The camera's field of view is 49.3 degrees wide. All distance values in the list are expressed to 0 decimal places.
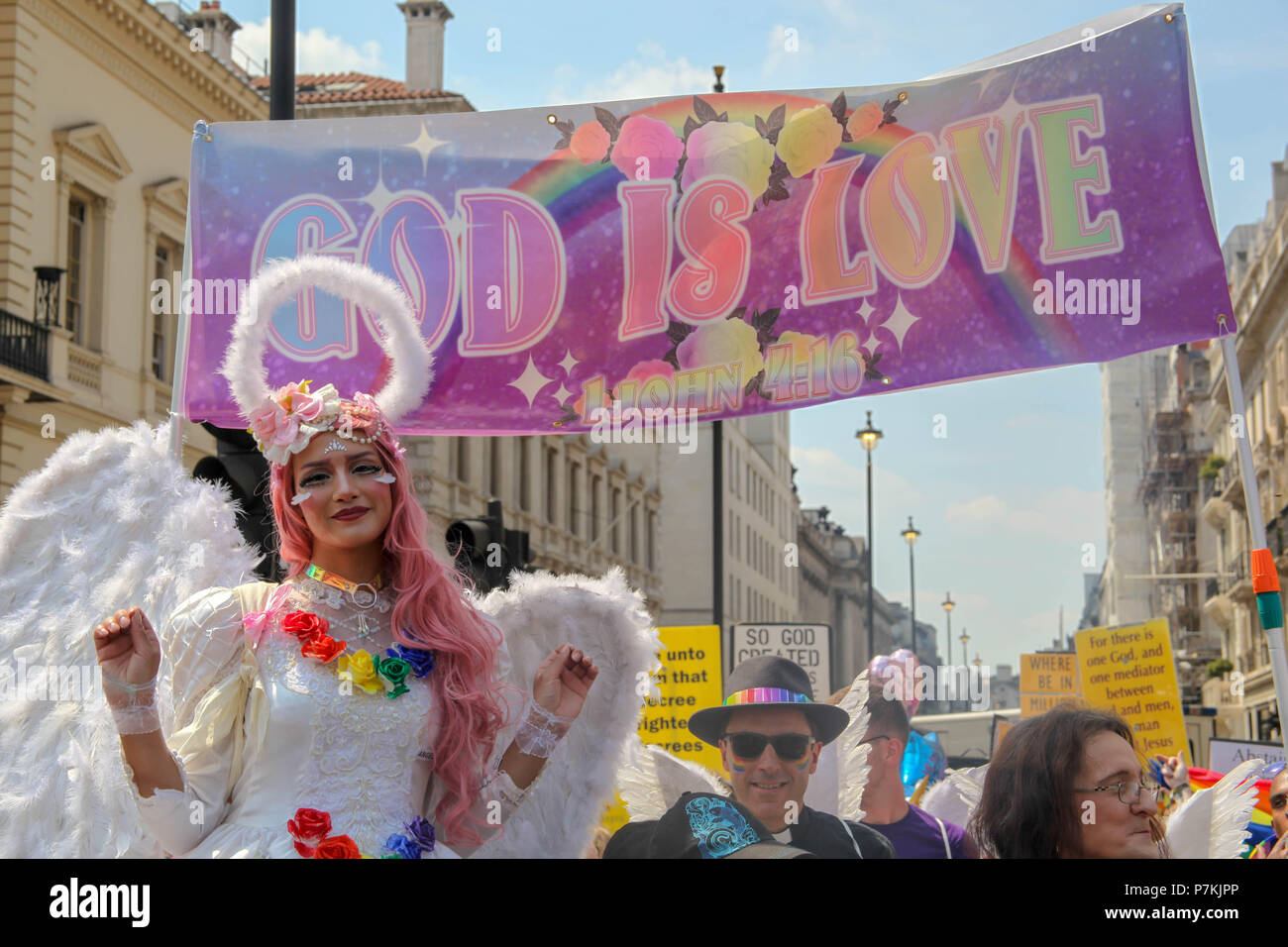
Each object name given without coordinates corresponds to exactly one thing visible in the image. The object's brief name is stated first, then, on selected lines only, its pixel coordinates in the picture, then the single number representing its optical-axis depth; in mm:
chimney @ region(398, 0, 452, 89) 37125
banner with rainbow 4609
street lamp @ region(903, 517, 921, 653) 53531
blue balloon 8195
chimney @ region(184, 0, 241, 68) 32281
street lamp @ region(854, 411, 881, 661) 35119
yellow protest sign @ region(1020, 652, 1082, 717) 13414
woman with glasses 3051
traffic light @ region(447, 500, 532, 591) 6356
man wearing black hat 4152
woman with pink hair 3238
